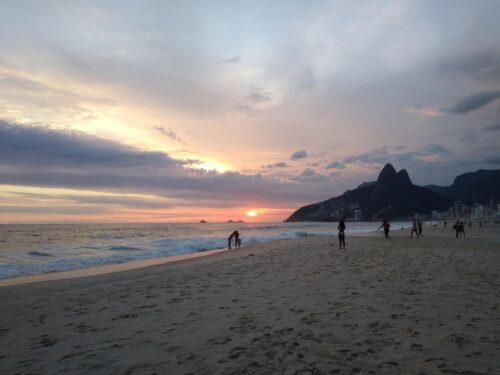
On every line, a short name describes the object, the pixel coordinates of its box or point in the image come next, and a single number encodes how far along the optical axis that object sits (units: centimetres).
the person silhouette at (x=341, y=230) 2396
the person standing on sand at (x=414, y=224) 3768
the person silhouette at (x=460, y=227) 3836
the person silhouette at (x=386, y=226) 3408
